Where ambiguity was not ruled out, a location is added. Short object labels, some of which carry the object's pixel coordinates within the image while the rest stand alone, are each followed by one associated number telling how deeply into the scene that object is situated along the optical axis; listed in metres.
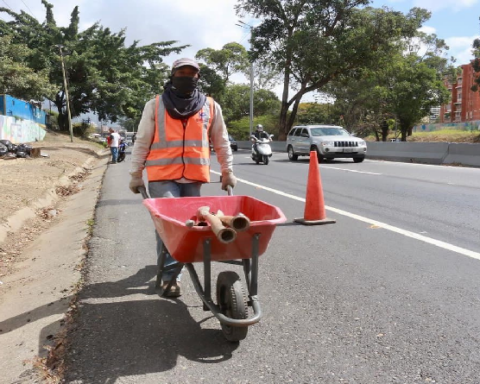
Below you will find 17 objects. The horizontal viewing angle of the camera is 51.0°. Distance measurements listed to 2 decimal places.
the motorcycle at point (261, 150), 20.30
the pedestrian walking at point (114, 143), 23.73
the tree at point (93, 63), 44.03
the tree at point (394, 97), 53.78
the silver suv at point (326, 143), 20.30
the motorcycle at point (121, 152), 24.78
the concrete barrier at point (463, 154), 18.28
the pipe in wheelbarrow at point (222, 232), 2.96
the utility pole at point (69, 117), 39.06
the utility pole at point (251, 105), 44.84
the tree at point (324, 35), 35.50
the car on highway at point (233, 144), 37.31
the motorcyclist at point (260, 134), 20.25
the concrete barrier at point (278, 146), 37.41
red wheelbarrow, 3.15
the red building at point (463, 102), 99.10
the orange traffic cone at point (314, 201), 7.43
